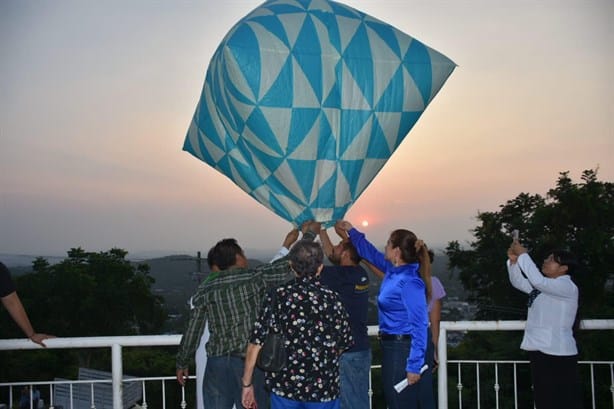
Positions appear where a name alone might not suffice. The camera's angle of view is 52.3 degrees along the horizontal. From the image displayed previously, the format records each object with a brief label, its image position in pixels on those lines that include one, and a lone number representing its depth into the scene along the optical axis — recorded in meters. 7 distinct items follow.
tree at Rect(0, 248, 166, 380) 21.81
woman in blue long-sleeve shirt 2.77
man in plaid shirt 2.84
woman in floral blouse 2.38
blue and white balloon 3.69
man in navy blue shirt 3.03
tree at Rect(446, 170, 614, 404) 15.36
